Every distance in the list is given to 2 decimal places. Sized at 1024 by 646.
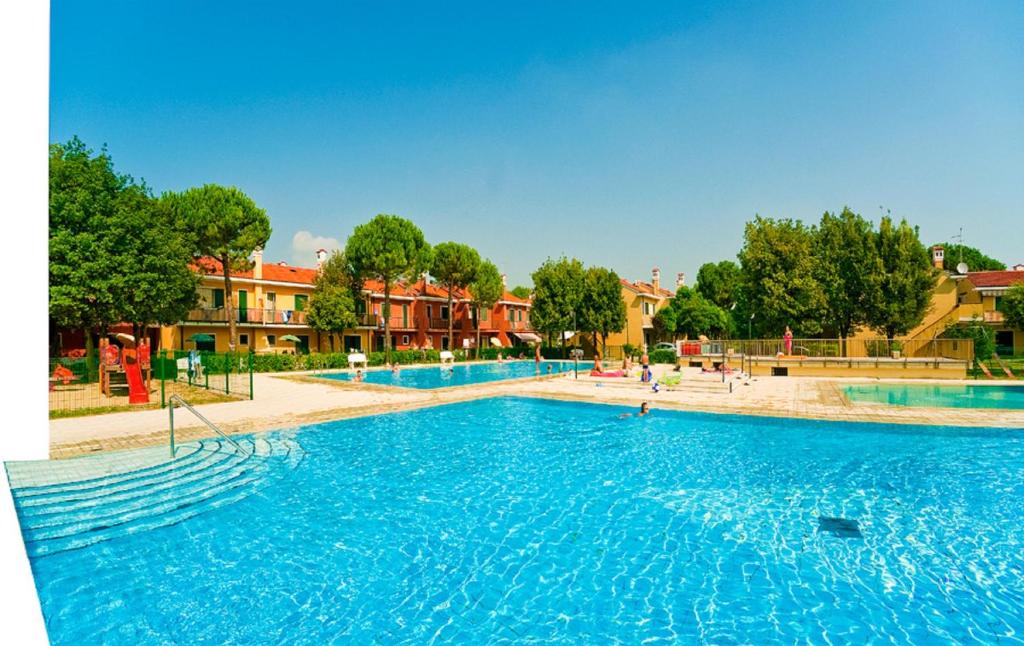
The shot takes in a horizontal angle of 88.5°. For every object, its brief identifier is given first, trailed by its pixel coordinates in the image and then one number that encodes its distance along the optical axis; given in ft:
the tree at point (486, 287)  159.43
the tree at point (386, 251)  129.18
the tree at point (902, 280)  106.63
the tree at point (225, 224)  107.24
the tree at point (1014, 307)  114.42
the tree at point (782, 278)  114.32
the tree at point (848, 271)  109.19
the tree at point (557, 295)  149.59
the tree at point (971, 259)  223.92
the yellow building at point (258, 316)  118.32
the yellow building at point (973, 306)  127.95
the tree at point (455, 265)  151.84
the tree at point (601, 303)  147.95
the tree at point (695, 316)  170.38
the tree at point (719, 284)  215.51
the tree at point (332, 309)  126.82
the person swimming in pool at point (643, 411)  55.17
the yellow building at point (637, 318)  174.40
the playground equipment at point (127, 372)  56.85
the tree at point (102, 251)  68.08
